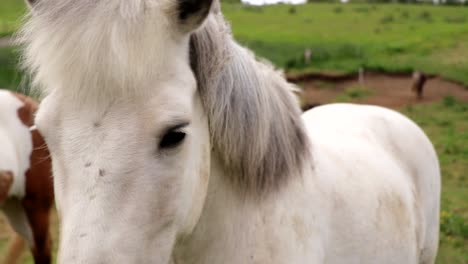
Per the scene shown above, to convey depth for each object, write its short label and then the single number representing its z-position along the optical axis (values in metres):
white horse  1.56
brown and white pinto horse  3.83
